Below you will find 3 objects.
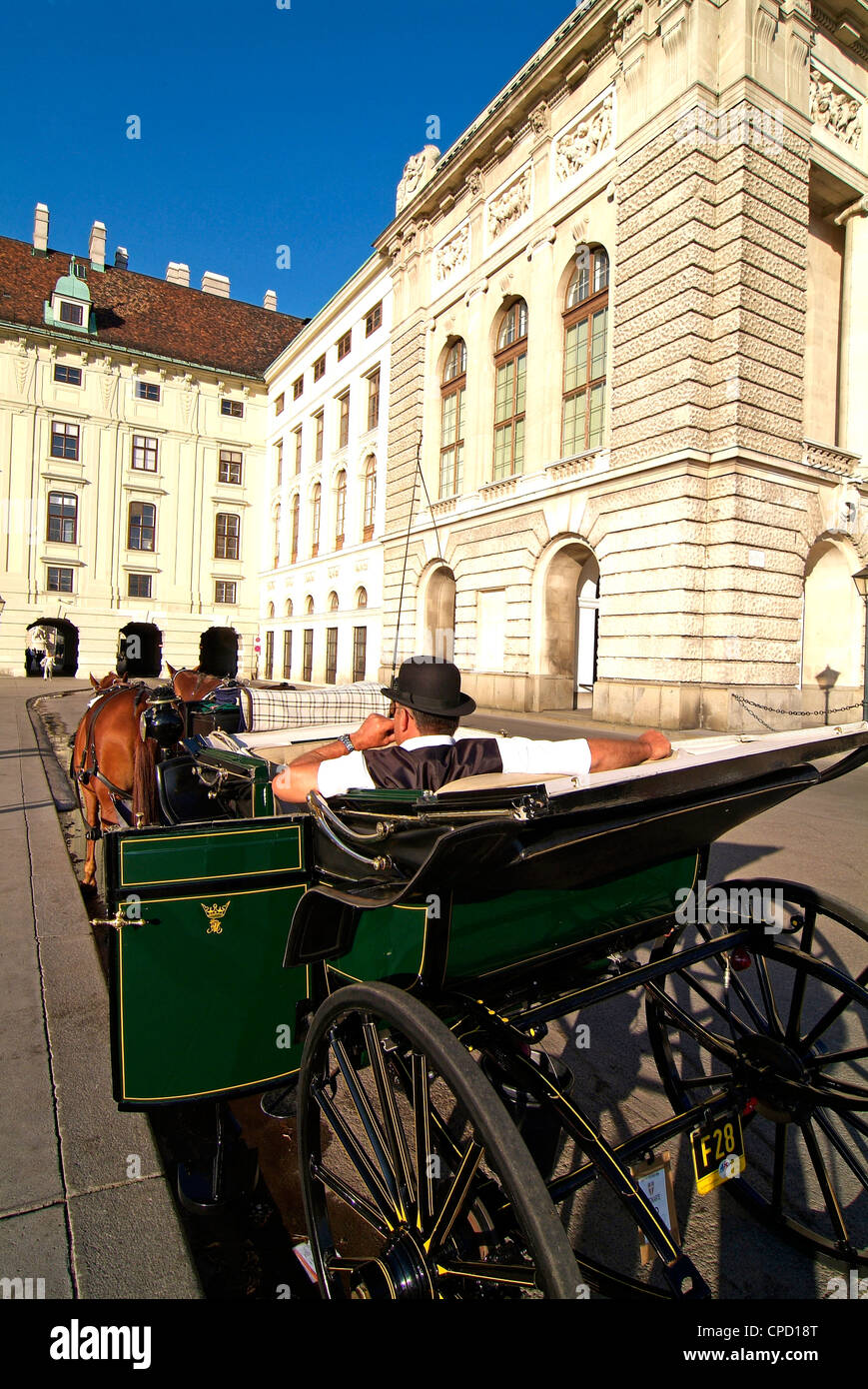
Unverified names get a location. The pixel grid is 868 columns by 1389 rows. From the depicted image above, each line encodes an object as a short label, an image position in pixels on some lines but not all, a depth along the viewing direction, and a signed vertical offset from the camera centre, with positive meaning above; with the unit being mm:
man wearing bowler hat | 2291 -257
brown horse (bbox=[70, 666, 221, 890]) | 4996 -584
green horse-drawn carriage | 1581 -841
